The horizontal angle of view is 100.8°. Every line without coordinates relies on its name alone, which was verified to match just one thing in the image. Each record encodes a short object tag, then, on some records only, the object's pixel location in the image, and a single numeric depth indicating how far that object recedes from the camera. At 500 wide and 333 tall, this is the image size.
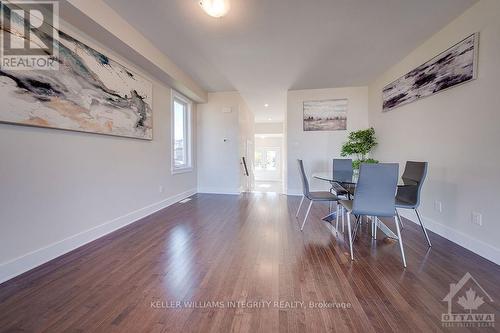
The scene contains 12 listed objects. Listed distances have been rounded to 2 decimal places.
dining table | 2.53
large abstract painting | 1.72
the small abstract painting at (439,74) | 2.23
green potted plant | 4.20
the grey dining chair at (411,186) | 2.23
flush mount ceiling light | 2.13
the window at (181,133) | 4.49
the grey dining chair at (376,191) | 1.89
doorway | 10.49
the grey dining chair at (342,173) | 3.10
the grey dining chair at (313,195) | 2.80
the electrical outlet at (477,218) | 2.12
